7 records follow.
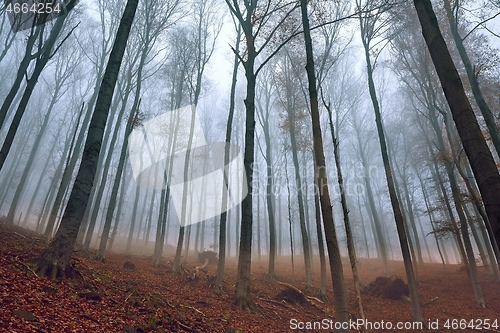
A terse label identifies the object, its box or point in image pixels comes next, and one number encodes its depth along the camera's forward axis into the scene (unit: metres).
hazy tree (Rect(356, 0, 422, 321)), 8.15
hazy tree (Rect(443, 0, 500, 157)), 7.72
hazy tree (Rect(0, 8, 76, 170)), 8.27
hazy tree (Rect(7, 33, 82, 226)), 18.74
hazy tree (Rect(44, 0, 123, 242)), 14.41
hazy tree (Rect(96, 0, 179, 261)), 12.89
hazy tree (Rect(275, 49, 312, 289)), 14.89
